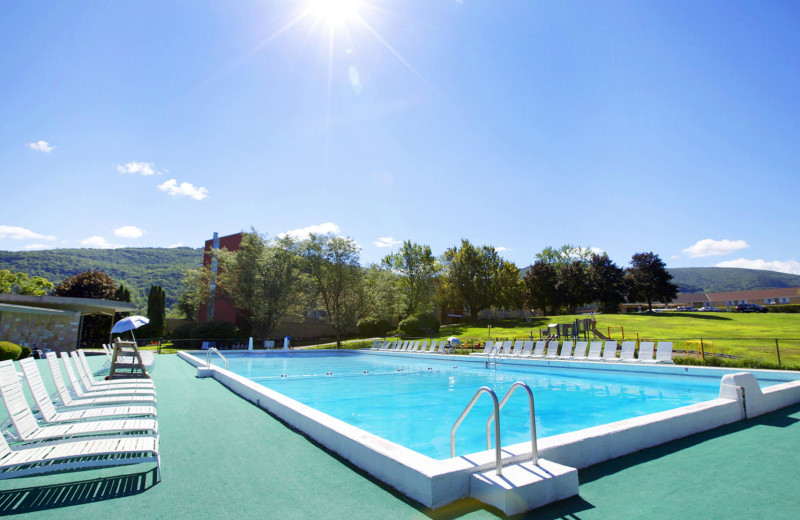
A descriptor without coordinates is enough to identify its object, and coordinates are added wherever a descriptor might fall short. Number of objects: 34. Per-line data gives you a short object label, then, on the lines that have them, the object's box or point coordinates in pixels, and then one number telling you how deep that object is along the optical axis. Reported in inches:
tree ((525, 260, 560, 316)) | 1808.6
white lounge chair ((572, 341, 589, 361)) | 591.5
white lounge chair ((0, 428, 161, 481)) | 113.1
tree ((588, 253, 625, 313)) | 1728.6
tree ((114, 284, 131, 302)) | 1418.2
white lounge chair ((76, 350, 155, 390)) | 254.6
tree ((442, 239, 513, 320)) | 1681.8
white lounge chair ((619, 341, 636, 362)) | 545.9
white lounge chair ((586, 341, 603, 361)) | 563.9
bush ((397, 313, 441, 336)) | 1330.0
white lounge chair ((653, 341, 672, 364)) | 483.8
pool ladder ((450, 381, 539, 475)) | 115.3
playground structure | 787.4
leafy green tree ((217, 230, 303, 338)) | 1162.0
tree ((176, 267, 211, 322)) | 1333.7
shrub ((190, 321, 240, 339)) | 1182.9
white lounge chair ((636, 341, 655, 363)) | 506.6
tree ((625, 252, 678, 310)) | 1708.9
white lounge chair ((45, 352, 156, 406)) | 194.4
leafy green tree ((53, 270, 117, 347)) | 1417.3
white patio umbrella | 422.5
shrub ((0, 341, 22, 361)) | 500.1
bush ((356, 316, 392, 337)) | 1486.2
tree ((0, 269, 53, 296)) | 1632.6
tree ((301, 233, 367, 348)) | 1252.5
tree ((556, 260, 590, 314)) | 1756.9
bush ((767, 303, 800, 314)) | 1680.6
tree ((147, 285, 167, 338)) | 1384.1
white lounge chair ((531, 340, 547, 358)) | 659.5
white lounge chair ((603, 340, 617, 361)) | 551.8
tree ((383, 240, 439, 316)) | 1624.0
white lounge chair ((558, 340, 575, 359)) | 609.6
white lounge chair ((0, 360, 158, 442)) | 127.4
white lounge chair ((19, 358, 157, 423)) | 150.6
